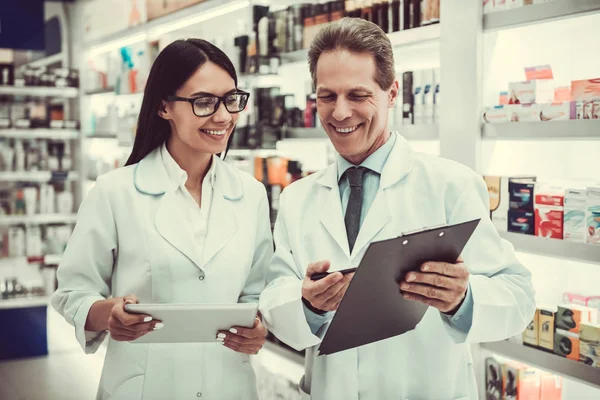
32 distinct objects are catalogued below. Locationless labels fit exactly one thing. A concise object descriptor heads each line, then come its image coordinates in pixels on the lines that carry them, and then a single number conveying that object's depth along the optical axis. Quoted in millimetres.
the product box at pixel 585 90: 2570
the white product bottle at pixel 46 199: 7242
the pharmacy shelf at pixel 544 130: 2572
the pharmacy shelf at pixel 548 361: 2635
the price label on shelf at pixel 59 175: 7188
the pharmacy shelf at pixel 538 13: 2553
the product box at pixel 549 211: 2732
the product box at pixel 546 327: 2801
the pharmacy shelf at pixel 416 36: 3195
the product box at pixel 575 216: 2648
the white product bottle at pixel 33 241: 7164
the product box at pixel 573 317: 2723
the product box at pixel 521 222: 2846
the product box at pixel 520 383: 2967
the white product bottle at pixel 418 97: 3297
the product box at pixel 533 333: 2851
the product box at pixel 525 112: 2775
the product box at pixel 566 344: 2721
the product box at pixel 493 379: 3047
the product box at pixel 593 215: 2590
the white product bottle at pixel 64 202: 7355
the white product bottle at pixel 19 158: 7070
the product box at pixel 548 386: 3004
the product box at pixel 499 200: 2939
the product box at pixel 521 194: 2838
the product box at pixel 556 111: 2670
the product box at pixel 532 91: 2828
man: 1832
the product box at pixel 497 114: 2904
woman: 2217
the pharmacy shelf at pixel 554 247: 2598
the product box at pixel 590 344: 2629
